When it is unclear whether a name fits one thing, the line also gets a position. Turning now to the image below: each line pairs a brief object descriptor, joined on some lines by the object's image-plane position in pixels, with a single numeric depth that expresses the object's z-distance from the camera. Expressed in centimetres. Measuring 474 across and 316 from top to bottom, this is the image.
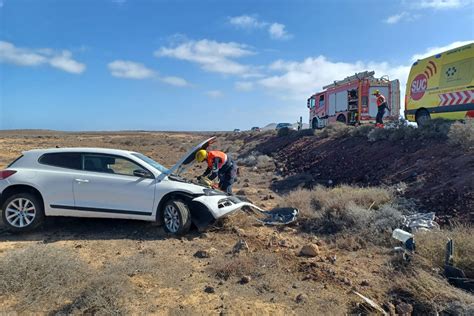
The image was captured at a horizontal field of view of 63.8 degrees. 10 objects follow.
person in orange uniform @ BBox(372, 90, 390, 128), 1789
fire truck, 2141
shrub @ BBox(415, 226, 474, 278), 462
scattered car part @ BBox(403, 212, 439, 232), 630
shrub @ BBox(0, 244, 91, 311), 420
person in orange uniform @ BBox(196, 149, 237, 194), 831
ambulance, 1165
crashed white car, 644
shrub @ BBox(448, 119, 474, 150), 941
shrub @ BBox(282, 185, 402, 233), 684
